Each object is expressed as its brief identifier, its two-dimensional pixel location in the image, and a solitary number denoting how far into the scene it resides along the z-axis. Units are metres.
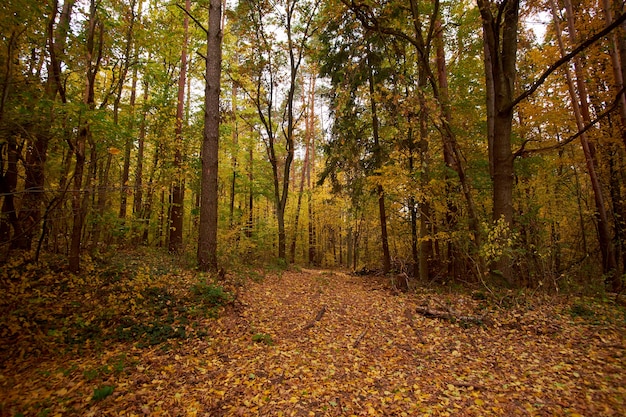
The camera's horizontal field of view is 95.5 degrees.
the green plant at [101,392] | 3.14
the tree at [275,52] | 11.84
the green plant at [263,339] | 4.68
